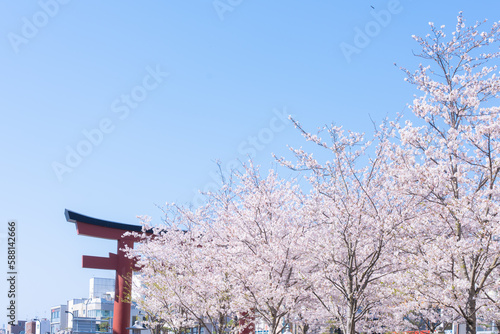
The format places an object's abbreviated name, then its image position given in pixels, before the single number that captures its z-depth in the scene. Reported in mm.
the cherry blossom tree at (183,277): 18156
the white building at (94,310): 89488
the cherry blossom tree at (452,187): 11375
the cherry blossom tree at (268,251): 15594
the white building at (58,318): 107312
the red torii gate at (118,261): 26781
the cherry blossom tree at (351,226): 13367
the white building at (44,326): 117000
